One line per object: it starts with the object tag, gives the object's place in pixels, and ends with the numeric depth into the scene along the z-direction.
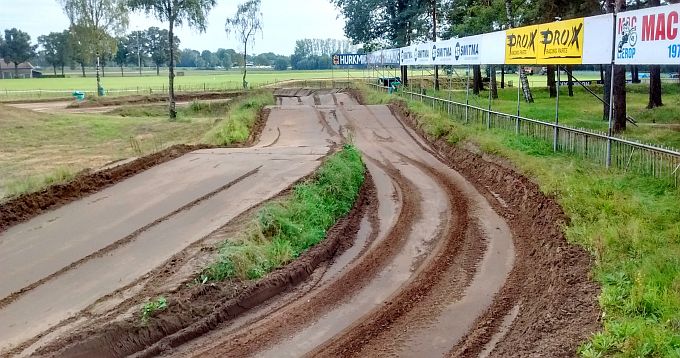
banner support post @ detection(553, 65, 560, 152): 16.64
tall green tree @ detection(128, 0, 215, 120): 38.25
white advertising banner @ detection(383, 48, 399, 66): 40.75
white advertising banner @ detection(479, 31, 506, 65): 20.76
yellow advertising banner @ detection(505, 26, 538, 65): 17.80
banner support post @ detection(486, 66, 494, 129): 21.83
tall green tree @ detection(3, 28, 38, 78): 131.50
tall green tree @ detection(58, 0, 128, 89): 63.78
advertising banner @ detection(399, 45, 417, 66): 34.75
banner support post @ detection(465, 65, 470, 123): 24.47
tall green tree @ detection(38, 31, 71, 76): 131.25
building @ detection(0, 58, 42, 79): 132.12
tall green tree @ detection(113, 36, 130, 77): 139.04
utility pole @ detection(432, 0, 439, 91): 47.75
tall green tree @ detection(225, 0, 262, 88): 76.00
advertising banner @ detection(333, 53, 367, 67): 58.72
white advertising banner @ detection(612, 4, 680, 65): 10.87
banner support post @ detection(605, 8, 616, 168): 13.21
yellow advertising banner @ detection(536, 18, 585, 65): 14.88
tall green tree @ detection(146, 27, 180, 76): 138.07
